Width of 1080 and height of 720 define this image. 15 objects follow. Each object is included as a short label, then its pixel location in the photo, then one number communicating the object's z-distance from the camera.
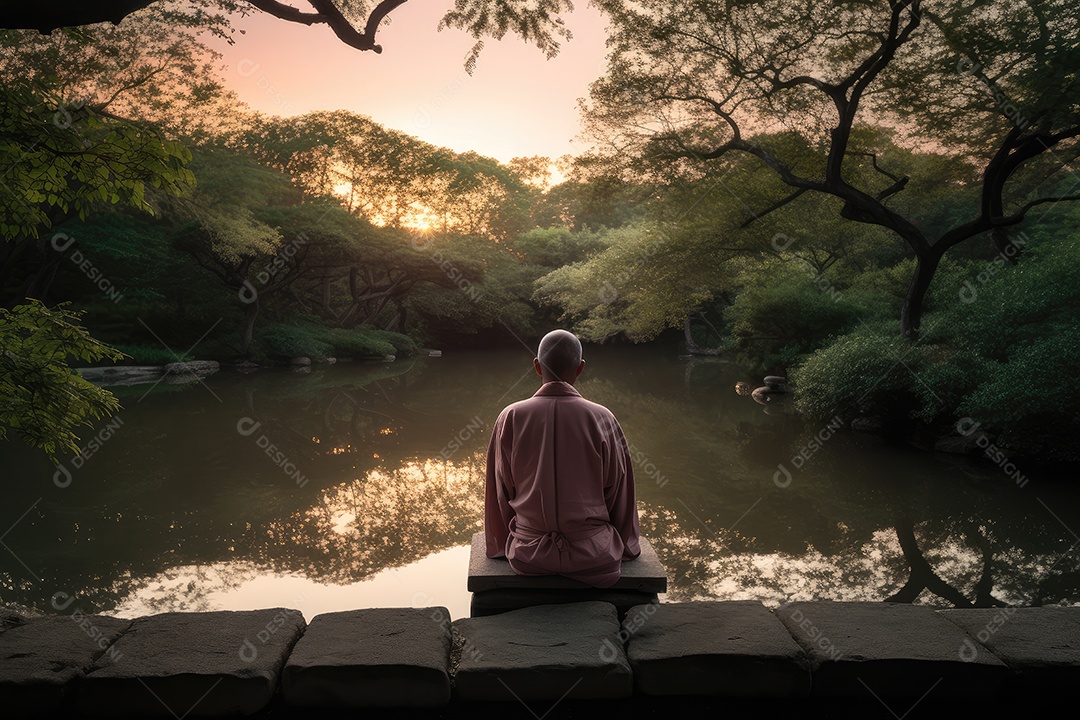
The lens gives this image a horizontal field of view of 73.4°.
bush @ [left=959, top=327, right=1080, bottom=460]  7.93
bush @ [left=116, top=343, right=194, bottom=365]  18.58
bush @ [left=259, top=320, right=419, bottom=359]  22.30
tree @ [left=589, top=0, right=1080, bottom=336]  10.60
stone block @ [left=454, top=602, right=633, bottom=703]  2.28
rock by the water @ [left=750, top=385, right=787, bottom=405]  15.74
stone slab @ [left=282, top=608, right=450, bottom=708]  2.25
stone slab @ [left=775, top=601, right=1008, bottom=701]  2.33
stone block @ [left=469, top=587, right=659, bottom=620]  2.80
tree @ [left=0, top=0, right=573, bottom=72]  2.25
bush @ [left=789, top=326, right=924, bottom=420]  10.54
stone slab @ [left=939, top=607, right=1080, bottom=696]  2.37
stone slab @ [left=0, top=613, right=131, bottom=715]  2.21
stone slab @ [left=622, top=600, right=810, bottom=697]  2.34
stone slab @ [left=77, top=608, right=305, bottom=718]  2.22
